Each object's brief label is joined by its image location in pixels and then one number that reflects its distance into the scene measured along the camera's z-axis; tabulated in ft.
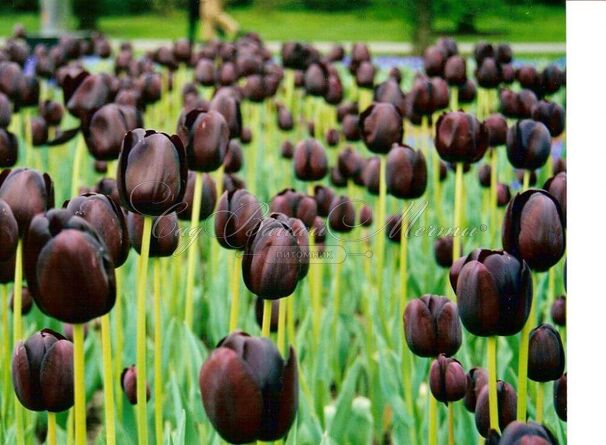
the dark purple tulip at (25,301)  6.71
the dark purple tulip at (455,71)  9.26
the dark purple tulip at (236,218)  6.06
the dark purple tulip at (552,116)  7.30
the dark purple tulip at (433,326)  5.85
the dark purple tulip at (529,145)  6.88
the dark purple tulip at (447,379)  5.87
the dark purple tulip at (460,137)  6.64
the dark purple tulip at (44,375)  5.47
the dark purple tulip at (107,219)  5.45
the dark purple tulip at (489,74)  9.04
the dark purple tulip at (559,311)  6.75
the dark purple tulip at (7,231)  5.55
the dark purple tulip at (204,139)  6.23
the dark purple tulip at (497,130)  7.94
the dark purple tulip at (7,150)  6.75
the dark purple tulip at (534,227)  5.53
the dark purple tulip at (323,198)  7.17
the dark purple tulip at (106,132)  6.56
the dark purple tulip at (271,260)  5.48
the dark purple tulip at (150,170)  5.54
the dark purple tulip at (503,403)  5.76
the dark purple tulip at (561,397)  6.01
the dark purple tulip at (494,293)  5.40
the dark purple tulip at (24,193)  5.65
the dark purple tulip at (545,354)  5.79
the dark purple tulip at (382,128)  7.04
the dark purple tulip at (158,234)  6.11
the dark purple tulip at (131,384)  6.35
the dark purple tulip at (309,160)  7.36
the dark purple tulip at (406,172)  6.73
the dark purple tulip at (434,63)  9.44
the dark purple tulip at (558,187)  6.29
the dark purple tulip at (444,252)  7.28
